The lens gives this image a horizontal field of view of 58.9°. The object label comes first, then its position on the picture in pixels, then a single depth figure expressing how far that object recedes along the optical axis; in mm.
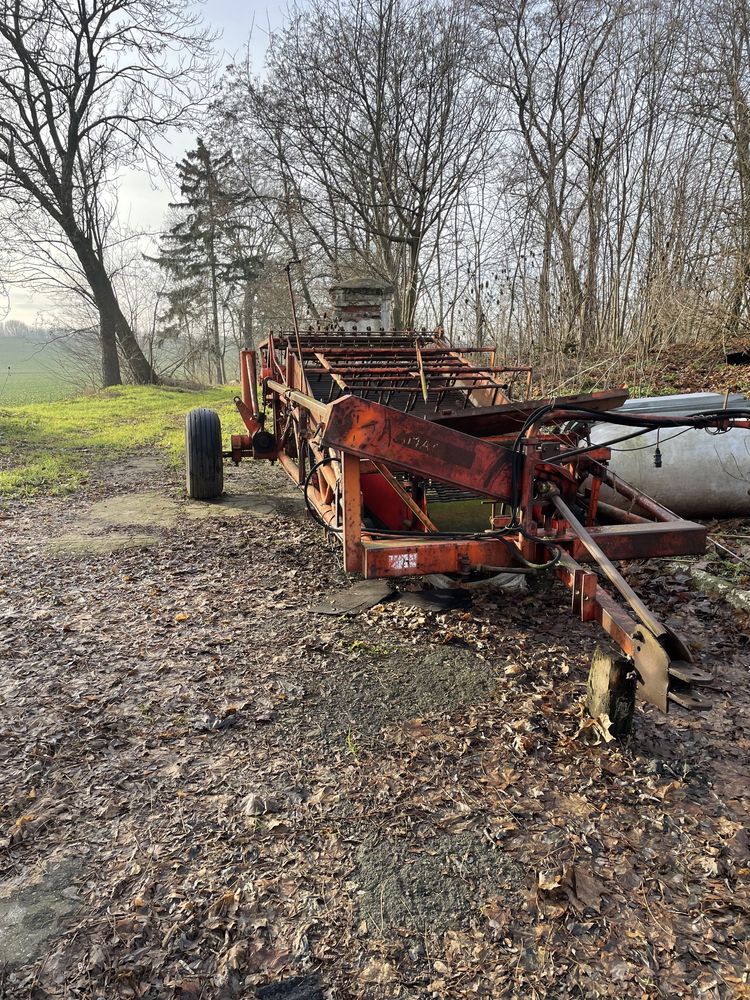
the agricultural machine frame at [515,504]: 2918
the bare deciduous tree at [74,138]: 18875
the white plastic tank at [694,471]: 5588
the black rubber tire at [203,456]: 7215
